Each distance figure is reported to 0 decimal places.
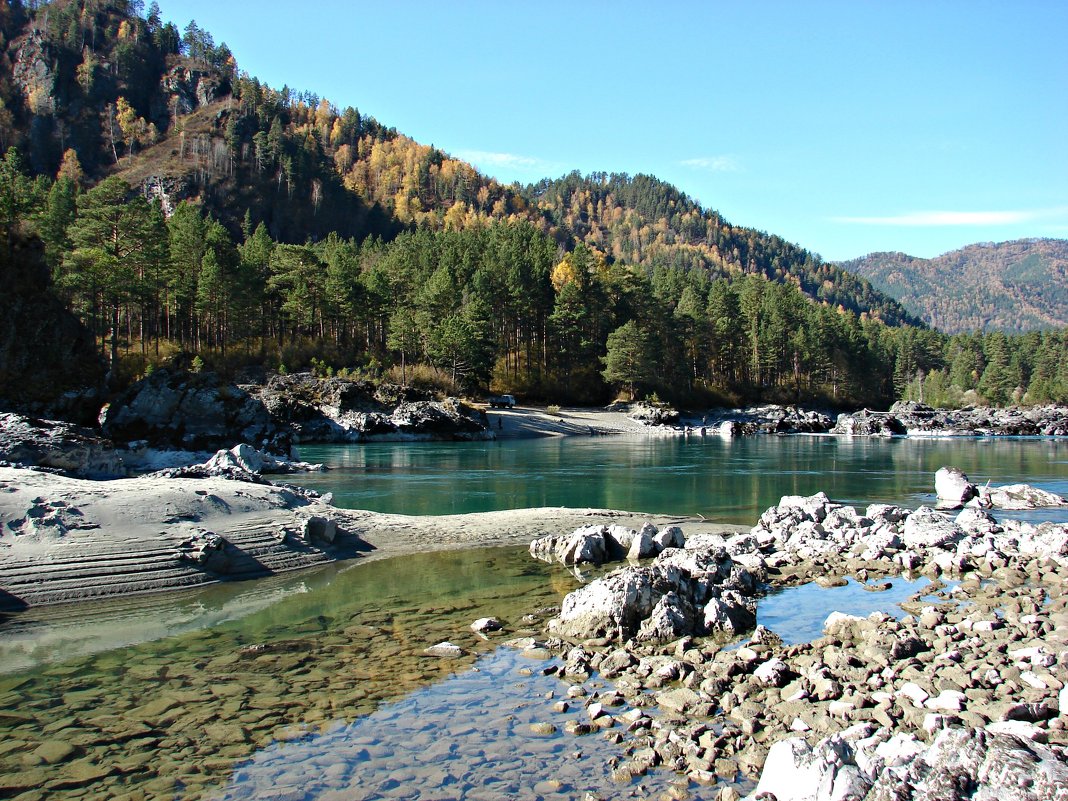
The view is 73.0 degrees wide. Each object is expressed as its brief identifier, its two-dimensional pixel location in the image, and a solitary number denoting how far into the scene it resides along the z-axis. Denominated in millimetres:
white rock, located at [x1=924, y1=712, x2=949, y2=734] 7340
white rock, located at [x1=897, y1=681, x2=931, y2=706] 8164
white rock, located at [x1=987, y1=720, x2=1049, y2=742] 6797
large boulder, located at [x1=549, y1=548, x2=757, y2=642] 11820
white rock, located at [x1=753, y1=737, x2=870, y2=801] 6004
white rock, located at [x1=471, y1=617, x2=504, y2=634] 12578
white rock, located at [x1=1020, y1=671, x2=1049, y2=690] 8312
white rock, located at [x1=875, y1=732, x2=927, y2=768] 6148
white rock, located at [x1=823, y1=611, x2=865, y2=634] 11250
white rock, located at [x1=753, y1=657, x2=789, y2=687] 9273
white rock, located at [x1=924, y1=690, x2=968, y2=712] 7879
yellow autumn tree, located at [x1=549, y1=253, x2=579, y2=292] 103688
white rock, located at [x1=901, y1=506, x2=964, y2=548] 18031
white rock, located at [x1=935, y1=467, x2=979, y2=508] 27906
